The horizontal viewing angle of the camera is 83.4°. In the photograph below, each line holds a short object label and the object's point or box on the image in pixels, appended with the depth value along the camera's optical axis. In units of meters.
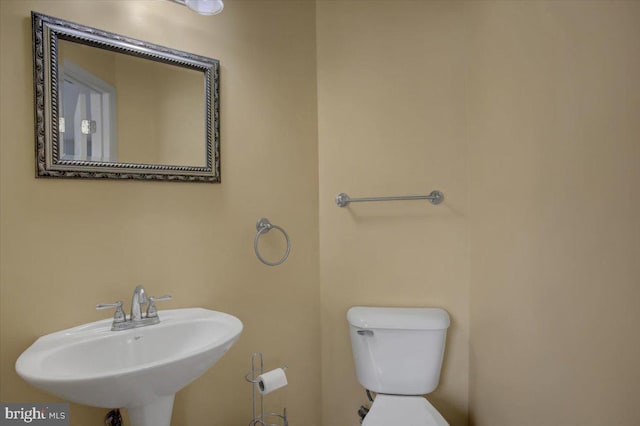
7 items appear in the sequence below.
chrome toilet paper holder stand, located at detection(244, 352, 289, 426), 1.65
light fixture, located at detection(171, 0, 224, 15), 1.36
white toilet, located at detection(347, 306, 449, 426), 1.58
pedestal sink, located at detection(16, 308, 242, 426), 0.90
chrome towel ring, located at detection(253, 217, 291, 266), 1.61
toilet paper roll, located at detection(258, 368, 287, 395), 1.47
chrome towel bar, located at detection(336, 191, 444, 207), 1.67
